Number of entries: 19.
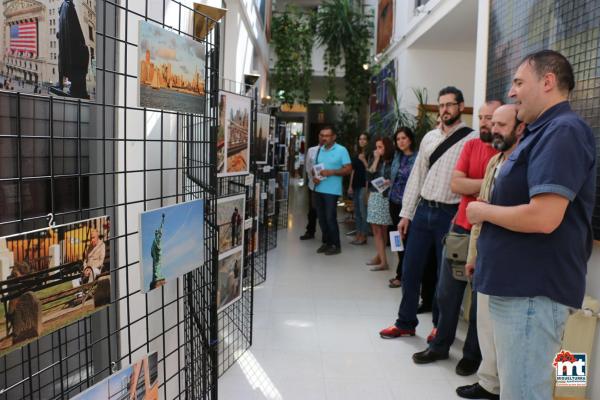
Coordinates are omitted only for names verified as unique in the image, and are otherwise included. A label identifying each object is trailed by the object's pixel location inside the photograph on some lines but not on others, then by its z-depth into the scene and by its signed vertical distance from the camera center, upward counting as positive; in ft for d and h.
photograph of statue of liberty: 4.40 -0.90
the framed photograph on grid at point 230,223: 7.91 -1.18
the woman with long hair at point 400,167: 14.46 -0.23
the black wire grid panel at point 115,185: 4.98 -0.42
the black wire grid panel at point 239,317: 9.52 -3.76
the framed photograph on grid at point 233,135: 7.89 +0.34
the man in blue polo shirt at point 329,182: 18.97 -1.01
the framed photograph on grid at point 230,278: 8.16 -2.20
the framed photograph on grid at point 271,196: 18.74 -1.66
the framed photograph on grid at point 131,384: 3.76 -1.98
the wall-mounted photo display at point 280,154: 21.39 +0.09
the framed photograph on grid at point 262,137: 12.64 +0.50
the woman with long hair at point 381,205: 16.51 -1.61
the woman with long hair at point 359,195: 21.18 -1.64
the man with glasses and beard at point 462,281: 8.81 -2.23
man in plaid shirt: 9.69 -0.84
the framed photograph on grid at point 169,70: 4.25 +0.79
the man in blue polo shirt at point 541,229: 4.98 -0.72
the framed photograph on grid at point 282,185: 22.99 -1.48
